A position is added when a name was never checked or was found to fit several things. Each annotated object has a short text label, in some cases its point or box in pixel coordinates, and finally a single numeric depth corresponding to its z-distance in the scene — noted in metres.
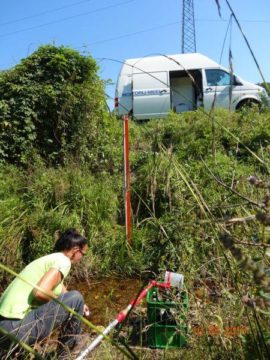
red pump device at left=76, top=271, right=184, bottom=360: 2.50
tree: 6.93
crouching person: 2.82
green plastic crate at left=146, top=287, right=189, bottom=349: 2.46
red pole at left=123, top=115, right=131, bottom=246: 4.92
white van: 11.50
